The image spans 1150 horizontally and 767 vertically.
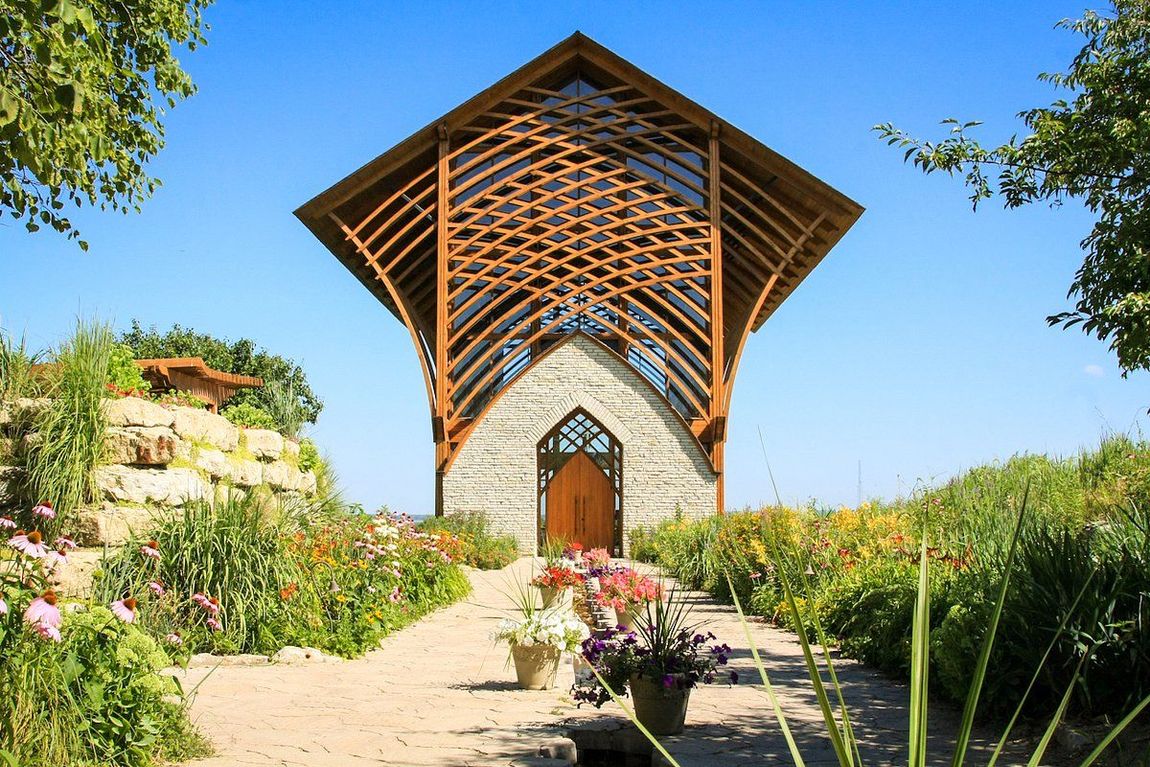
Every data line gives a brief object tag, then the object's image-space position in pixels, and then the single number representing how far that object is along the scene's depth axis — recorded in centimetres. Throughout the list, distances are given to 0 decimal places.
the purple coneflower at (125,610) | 436
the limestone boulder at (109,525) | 802
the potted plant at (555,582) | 1036
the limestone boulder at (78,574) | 747
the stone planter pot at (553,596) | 1092
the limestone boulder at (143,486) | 832
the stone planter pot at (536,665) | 691
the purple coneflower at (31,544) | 417
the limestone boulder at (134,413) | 851
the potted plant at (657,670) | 551
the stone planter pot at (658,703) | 552
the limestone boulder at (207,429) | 930
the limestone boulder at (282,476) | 1111
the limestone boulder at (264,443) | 1084
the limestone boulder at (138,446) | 848
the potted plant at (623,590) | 924
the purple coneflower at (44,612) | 387
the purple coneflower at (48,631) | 389
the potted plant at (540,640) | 679
